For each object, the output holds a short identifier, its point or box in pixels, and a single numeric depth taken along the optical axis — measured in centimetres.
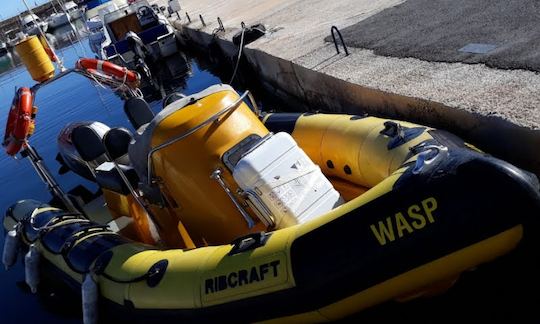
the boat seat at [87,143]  655
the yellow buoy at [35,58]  642
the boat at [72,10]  4659
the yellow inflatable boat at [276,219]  328
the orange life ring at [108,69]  724
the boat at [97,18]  2234
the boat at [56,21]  4759
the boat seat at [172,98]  675
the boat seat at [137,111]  702
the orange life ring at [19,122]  607
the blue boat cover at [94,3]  3072
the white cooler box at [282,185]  428
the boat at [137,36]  1878
